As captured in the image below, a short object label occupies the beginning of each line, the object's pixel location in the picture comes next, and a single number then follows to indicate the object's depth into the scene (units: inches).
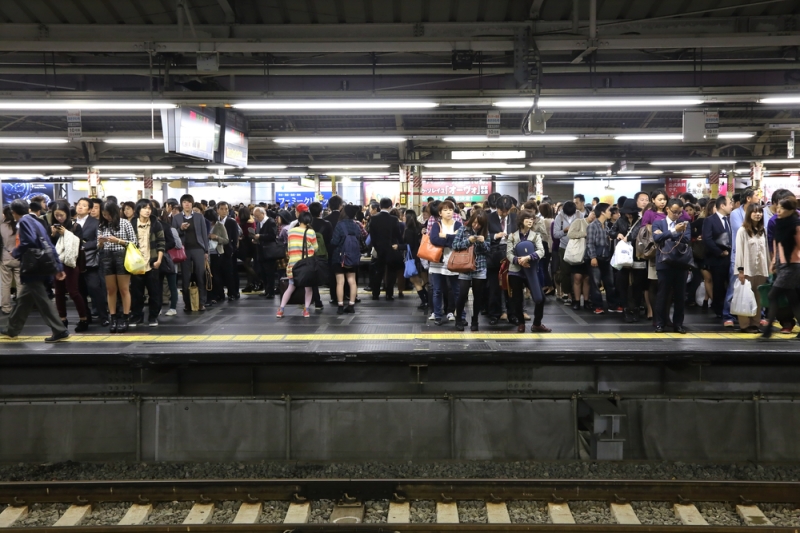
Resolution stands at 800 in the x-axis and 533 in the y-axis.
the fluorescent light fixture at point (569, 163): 715.1
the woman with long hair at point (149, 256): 306.3
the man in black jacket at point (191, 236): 347.9
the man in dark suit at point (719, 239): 309.4
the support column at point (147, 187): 807.7
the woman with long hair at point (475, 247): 287.3
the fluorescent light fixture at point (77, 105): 338.0
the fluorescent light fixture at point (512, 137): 516.2
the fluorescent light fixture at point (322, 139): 499.4
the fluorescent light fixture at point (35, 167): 724.7
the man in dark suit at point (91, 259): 302.9
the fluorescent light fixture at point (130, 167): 713.0
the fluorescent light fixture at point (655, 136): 503.0
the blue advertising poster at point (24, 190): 959.0
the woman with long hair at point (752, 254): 282.2
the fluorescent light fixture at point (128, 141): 535.0
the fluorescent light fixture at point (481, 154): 632.9
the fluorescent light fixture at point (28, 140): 504.5
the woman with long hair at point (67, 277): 302.5
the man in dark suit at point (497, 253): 308.3
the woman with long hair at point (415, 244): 363.6
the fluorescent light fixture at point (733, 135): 478.3
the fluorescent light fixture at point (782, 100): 339.7
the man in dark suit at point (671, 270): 272.7
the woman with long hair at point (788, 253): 254.2
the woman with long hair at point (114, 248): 291.6
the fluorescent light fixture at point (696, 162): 705.6
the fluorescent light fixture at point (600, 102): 338.0
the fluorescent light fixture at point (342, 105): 342.3
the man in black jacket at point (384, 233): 375.2
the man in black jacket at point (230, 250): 404.8
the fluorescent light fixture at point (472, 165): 711.1
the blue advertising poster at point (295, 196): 998.8
